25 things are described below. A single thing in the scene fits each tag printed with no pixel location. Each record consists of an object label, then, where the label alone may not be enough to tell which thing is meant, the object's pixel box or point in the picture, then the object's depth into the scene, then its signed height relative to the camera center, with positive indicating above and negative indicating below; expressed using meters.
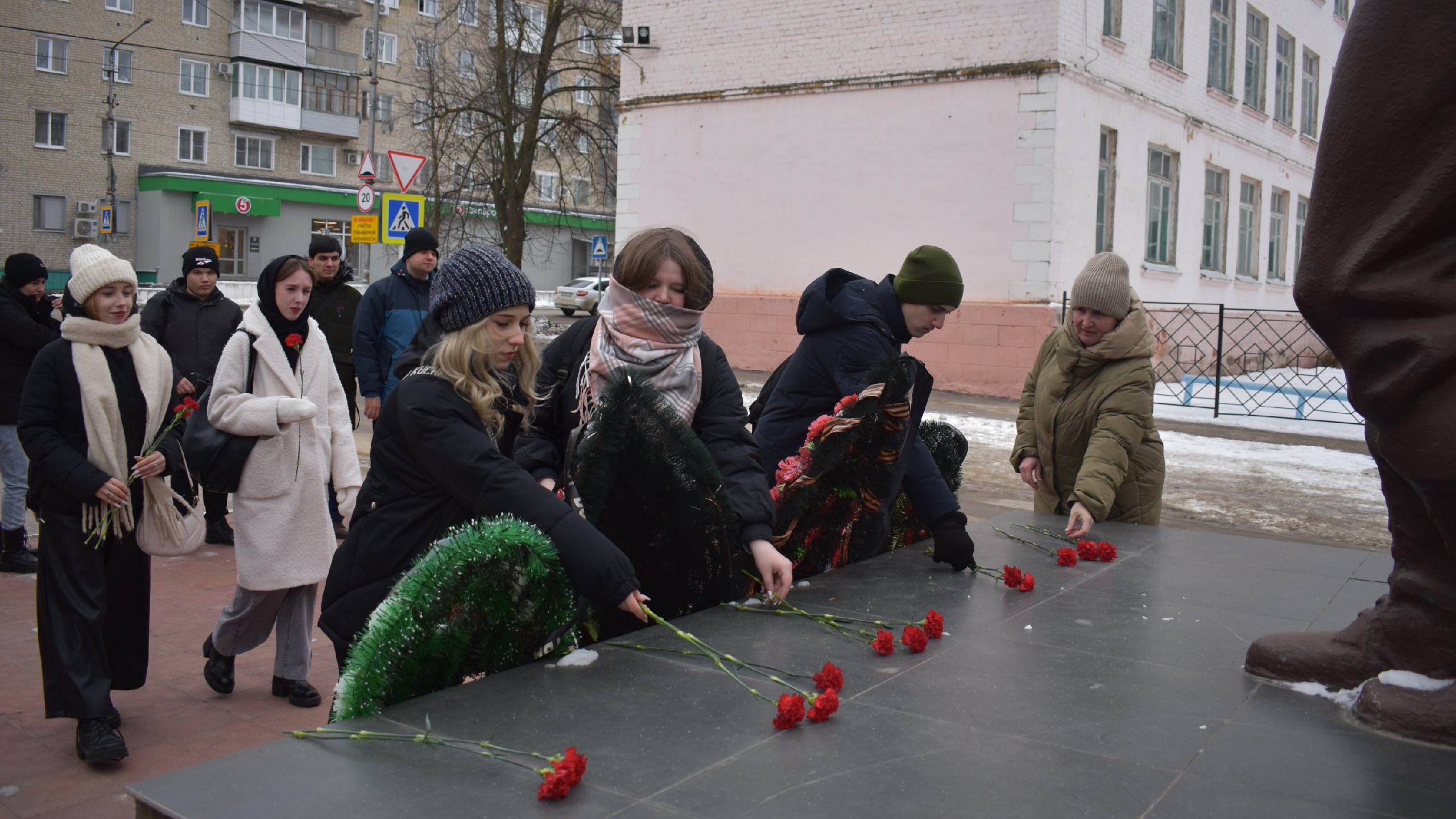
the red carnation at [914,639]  2.94 -0.70
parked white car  41.62 +1.45
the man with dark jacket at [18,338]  6.64 -0.09
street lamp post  39.62 +6.31
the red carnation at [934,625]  3.08 -0.70
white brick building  16.45 +3.10
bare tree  23.11 +4.50
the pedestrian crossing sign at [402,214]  14.84 +1.47
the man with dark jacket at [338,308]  8.02 +0.16
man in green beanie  3.90 +0.02
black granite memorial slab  2.03 -0.75
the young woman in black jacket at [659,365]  3.40 -0.06
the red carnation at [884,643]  2.91 -0.70
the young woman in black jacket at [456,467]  2.74 -0.31
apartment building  40.41 +7.51
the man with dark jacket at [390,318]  7.07 +0.09
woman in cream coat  4.46 -0.59
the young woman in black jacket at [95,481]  4.00 -0.54
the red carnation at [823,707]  2.39 -0.71
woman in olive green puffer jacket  4.43 -0.21
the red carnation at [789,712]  2.35 -0.71
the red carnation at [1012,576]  3.66 -0.67
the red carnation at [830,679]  2.57 -0.70
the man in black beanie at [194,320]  7.01 +0.05
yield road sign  15.53 +2.17
